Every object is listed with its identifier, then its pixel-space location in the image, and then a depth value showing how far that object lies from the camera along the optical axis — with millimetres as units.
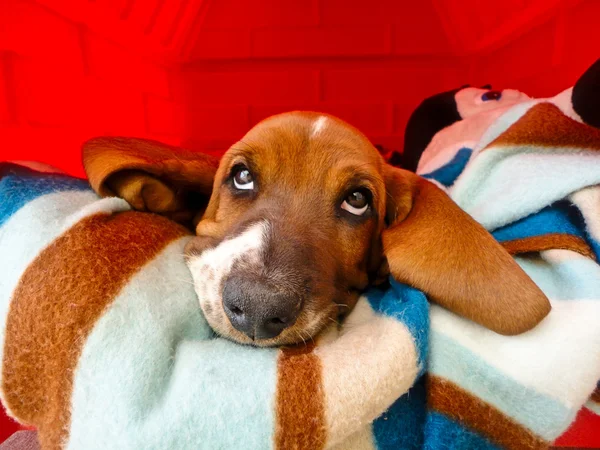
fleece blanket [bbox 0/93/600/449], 140
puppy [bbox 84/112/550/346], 165
